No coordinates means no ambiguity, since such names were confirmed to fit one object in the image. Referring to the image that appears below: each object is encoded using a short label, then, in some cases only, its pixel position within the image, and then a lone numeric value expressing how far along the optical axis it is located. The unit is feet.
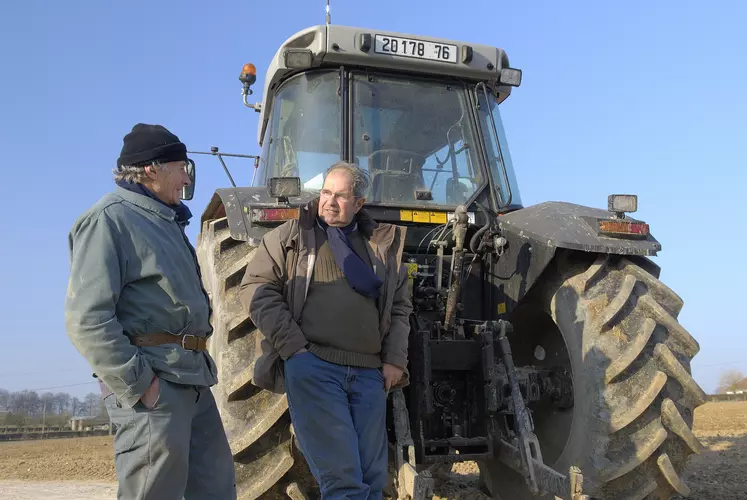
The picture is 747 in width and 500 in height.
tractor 11.60
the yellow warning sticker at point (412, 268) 13.01
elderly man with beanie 7.58
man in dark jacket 9.07
